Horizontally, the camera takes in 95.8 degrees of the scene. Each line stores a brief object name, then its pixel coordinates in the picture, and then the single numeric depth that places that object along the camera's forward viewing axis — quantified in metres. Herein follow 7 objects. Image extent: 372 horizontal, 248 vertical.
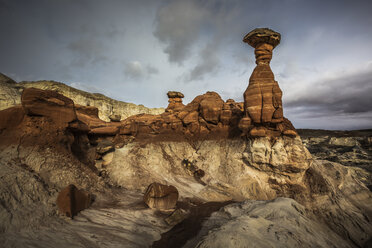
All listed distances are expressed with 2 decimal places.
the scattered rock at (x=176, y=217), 8.41
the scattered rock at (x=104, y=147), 13.56
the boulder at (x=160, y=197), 9.30
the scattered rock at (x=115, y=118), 22.90
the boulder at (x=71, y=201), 6.52
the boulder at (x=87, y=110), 18.67
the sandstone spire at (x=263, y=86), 13.98
